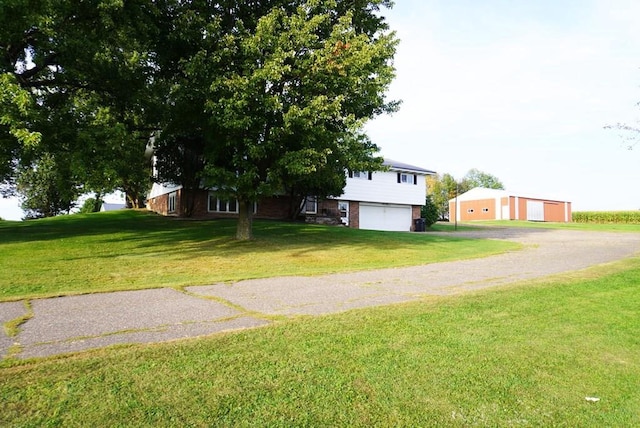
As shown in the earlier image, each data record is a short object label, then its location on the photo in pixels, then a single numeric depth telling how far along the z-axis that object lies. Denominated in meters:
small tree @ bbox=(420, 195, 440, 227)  35.44
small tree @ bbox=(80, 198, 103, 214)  47.72
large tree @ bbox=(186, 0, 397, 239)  13.89
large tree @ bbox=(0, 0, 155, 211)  12.87
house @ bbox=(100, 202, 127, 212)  65.03
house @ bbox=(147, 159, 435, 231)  28.00
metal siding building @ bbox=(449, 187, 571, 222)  50.81
